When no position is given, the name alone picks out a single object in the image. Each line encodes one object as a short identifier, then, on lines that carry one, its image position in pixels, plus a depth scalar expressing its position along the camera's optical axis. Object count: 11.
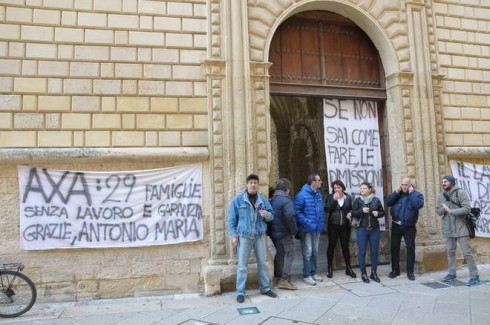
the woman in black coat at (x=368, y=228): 6.84
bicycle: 5.41
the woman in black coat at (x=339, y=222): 7.05
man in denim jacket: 5.97
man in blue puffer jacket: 6.73
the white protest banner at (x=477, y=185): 8.05
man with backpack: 6.57
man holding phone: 6.89
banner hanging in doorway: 7.84
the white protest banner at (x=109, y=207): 6.09
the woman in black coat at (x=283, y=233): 6.33
